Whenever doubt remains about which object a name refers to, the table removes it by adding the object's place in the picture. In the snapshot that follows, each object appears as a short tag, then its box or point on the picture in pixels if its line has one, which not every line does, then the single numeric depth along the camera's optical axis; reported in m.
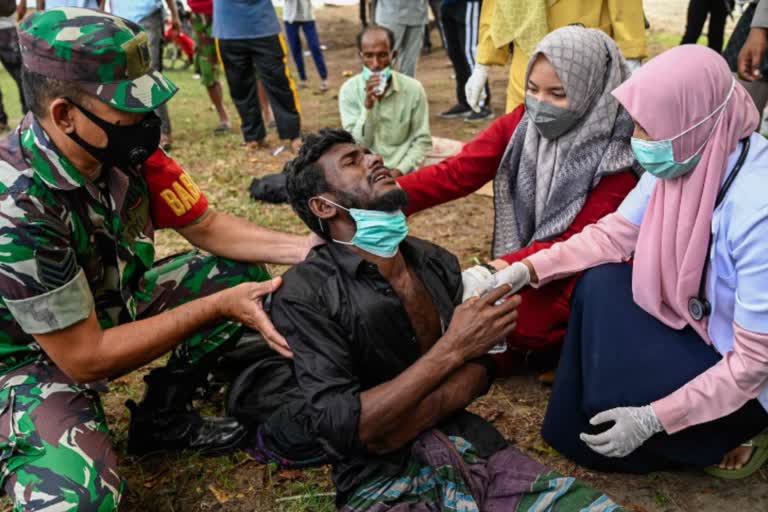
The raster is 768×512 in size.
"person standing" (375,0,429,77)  6.95
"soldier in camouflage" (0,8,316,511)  2.12
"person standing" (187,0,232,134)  7.25
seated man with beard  2.13
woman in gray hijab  2.97
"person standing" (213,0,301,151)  6.31
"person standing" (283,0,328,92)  9.68
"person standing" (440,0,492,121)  7.16
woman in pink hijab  2.21
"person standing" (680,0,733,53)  6.54
